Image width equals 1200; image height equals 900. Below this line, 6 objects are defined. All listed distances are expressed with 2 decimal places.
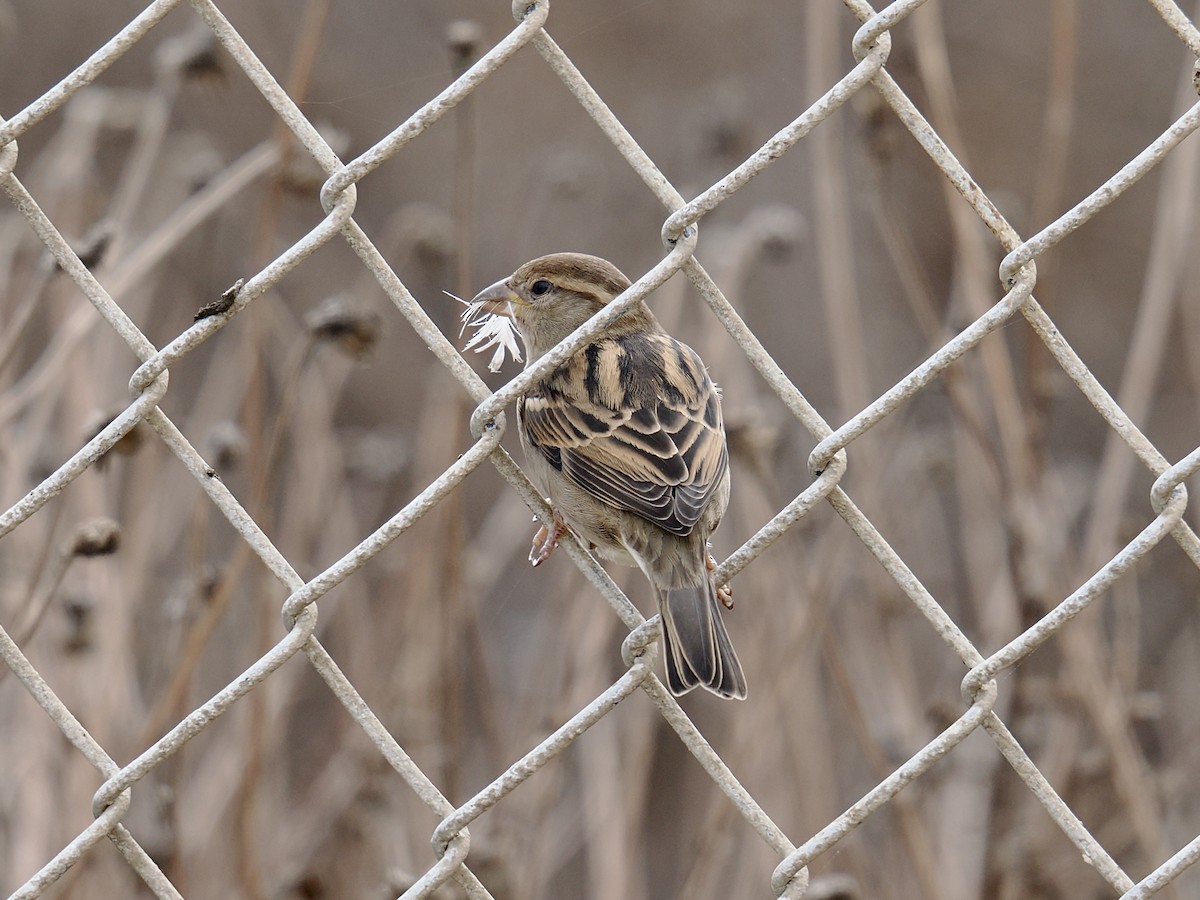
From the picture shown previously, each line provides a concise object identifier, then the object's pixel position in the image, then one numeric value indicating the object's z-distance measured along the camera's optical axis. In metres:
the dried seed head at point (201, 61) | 6.04
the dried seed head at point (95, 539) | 4.59
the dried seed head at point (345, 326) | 5.34
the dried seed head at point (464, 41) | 5.34
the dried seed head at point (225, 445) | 5.57
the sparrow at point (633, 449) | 5.25
